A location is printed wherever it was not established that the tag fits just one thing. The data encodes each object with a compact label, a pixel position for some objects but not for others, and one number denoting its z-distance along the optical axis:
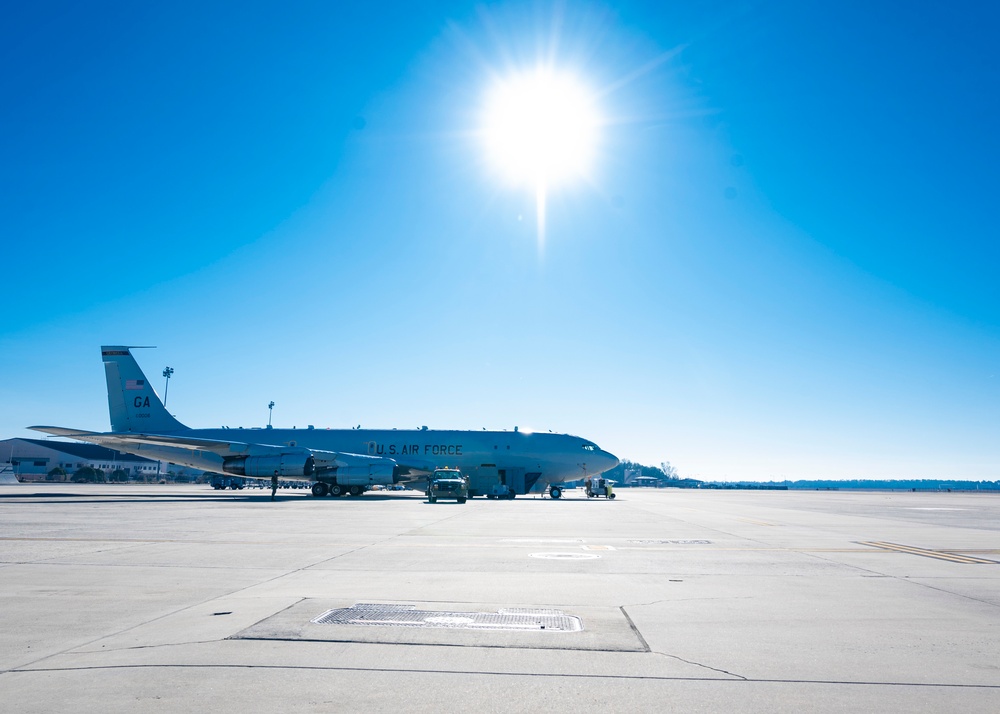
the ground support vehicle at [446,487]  38.62
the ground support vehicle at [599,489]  59.32
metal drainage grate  6.99
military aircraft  41.81
